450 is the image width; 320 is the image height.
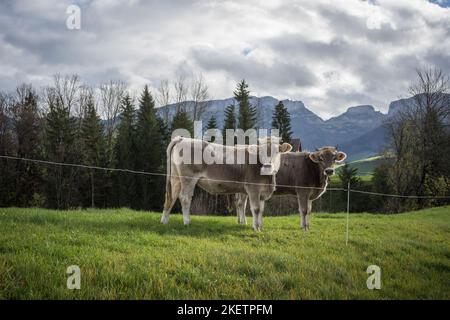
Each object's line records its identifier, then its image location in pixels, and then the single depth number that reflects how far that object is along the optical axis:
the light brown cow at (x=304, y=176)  11.61
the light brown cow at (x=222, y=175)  10.19
